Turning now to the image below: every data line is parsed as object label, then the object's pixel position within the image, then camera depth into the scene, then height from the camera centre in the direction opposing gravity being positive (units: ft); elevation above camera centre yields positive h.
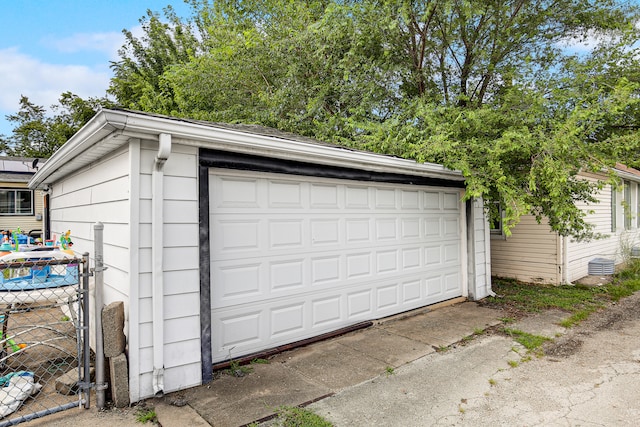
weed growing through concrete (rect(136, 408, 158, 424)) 9.21 -4.87
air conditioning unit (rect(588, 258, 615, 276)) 29.37 -4.08
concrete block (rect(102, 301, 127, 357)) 9.92 -2.96
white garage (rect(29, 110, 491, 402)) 10.43 -0.60
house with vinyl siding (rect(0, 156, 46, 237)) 48.57 +2.59
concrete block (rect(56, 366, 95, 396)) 10.48 -4.56
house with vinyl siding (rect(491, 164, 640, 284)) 26.02 -2.54
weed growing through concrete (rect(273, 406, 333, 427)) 9.05 -4.93
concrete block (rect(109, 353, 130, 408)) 9.78 -4.18
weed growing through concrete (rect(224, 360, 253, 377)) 11.99 -4.90
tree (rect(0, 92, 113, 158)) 85.50 +20.72
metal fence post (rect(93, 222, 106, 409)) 9.79 -2.52
